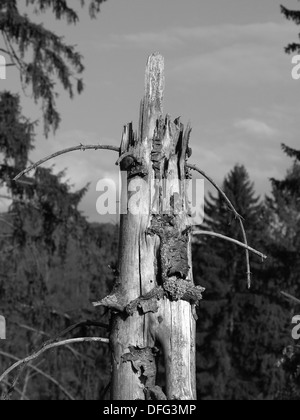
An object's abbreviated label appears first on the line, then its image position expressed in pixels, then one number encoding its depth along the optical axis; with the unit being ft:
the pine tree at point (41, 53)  51.26
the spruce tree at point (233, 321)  126.11
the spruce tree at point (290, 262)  50.31
